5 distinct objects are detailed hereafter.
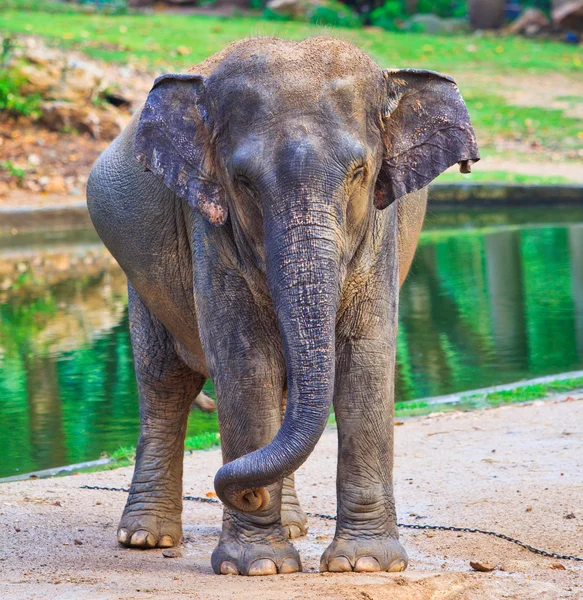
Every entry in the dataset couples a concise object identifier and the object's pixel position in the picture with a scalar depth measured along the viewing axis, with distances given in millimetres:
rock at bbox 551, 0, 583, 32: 33094
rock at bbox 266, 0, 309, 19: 34469
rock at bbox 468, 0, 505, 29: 35500
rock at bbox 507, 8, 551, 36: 35000
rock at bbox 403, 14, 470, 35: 35375
